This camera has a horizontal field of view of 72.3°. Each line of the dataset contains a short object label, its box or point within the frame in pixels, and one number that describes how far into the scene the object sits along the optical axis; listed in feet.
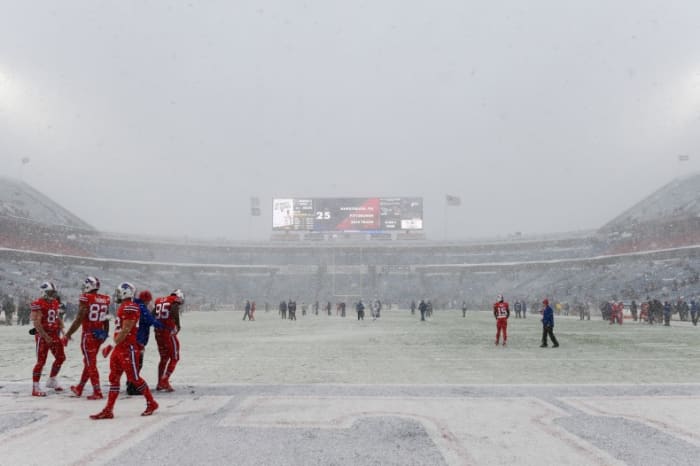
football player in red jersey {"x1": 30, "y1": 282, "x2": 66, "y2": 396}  25.66
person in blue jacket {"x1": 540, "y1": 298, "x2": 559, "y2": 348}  47.80
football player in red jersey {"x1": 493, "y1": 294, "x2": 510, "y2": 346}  51.18
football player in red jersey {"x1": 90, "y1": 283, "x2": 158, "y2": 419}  19.84
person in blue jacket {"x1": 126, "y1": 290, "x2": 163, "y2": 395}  23.52
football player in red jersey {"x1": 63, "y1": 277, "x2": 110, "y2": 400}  23.82
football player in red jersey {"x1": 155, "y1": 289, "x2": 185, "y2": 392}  25.82
